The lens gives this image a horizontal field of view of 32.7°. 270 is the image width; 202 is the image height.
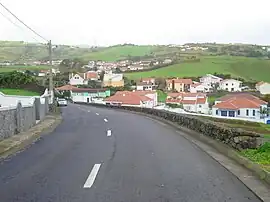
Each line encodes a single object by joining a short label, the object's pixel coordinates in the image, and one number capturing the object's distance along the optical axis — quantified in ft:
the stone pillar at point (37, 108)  97.44
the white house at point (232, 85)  285.27
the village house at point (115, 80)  336.29
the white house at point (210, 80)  299.23
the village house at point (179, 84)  294.66
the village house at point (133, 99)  230.48
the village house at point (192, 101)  230.07
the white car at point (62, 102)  219.00
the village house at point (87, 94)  318.02
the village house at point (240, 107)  192.54
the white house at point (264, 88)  246.06
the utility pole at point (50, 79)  156.25
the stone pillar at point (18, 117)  67.68
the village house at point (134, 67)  379.35
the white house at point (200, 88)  291.13
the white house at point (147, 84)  298.76
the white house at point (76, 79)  363.76
